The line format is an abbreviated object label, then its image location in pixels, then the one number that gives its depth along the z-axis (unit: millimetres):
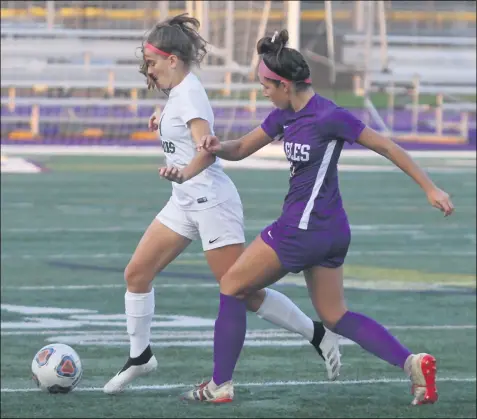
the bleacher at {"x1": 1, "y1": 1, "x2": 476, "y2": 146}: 63969
